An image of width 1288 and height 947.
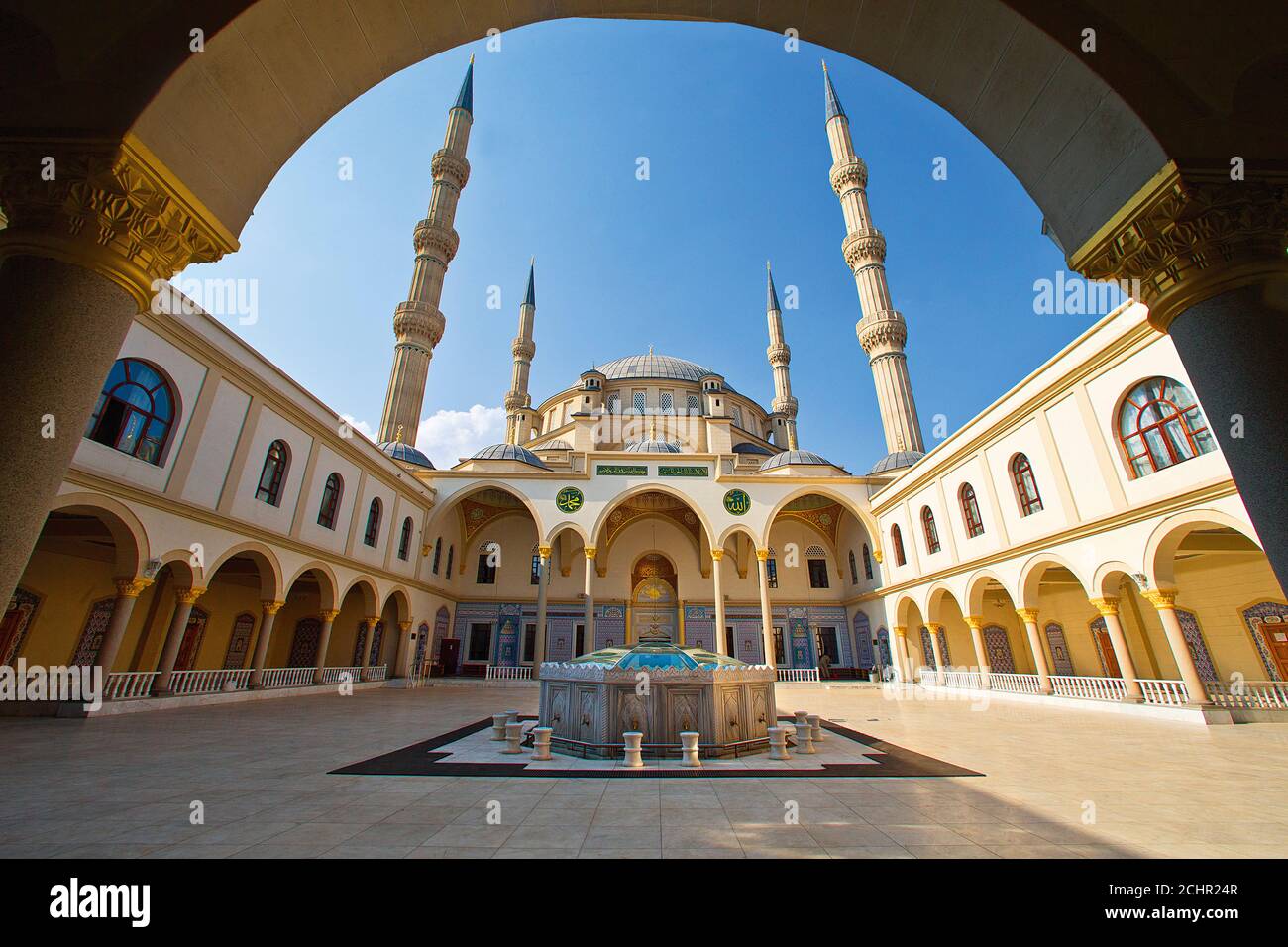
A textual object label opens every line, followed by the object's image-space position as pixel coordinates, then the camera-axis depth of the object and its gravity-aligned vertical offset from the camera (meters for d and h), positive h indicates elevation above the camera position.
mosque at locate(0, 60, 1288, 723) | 8.66 +3.10
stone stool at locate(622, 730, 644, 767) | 5.19 -0.69
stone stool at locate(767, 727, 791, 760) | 5.76 -0.73
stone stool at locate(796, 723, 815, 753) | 6.05 -0.72
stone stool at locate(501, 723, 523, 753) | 5.91 -0.68
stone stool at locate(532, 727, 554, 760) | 5.56 -0.69
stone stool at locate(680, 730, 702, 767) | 5.28 -0.71
